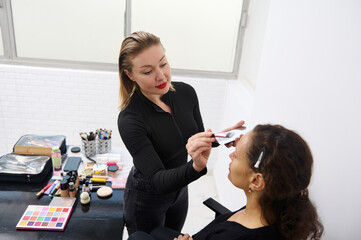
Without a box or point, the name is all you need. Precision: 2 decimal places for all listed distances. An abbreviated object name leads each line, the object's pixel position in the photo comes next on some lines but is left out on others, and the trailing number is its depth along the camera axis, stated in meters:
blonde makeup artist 1.47
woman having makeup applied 1.12
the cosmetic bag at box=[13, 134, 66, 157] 2.16
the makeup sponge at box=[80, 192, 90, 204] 1.83
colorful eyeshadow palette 1.65
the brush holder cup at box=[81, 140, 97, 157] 2.28
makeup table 1.64
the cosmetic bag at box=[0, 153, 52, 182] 1.95
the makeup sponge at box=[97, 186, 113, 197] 1.91
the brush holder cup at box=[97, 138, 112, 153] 2.33
